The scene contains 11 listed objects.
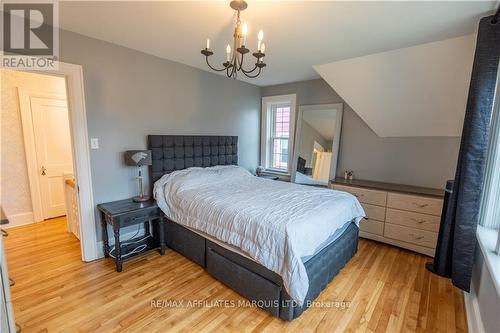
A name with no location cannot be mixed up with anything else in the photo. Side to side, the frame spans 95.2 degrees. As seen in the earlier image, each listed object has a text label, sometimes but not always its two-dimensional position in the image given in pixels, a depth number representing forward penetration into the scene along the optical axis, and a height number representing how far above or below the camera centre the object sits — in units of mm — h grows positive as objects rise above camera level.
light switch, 2487 -68
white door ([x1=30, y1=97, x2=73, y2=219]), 3484 -205
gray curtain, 1761 -70
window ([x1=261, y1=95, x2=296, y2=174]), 4285 +120
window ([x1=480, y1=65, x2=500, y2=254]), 1785 -284
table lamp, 2615 -251
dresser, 2693 -881
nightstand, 2342 -911
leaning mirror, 3682 -40
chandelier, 1565 +816
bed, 1737 -770
